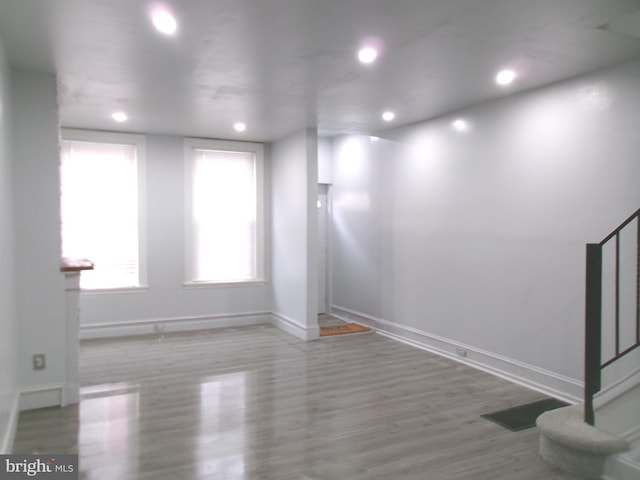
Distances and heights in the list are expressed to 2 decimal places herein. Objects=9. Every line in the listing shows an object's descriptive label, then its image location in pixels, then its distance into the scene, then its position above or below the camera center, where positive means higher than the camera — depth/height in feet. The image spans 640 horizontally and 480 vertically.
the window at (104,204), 19.83 +1.02
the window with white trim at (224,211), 22.18 +0.77
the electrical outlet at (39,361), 12.57 -3.56
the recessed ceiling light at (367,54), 10.80 +4.06
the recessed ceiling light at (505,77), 12.44 +4.04
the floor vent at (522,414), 11.54 -4.89
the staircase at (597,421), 8.96 -4.12
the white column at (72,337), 12.94 -2.99
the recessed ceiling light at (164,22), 8.96 +4.06
